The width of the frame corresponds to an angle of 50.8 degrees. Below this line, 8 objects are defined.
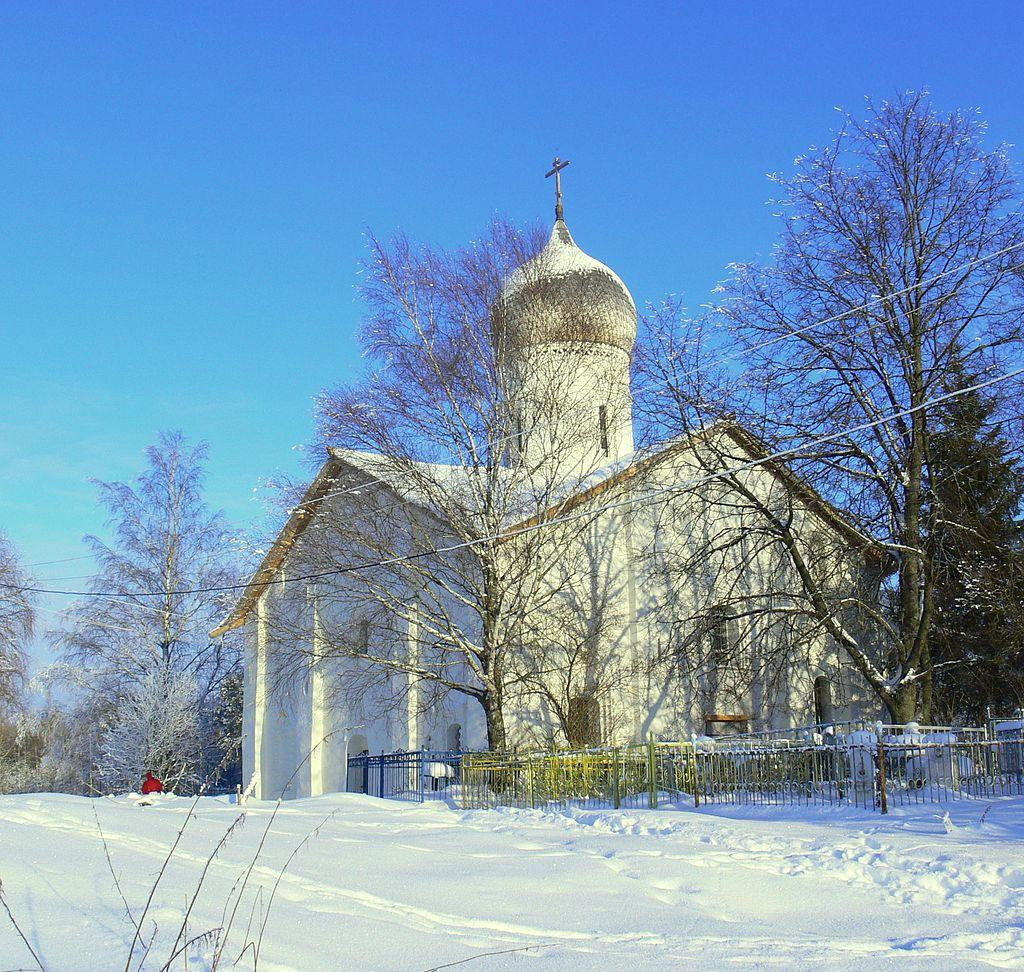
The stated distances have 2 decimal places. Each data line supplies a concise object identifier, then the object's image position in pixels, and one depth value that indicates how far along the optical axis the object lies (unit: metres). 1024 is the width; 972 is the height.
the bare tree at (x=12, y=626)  29.77
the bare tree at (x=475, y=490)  20.91
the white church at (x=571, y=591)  21.69
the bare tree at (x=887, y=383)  20.38
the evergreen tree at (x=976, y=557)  21.00
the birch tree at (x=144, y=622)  32.84
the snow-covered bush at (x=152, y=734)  32.22
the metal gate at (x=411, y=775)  20.23
